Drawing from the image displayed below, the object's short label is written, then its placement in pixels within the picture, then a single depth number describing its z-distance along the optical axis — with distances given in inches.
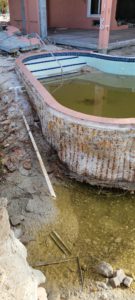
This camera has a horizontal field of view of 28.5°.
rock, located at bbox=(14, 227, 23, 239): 113.4
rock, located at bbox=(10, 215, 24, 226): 116.7
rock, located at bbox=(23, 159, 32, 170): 142.2
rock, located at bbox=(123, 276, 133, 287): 97.2
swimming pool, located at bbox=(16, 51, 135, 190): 122.8
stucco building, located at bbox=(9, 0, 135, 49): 311.9
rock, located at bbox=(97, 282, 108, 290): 97.1
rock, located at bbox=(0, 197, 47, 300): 67.2
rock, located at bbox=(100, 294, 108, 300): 94.0
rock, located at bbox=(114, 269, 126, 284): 98.0
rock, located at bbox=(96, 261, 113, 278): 100.2
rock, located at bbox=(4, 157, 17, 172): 142.6
